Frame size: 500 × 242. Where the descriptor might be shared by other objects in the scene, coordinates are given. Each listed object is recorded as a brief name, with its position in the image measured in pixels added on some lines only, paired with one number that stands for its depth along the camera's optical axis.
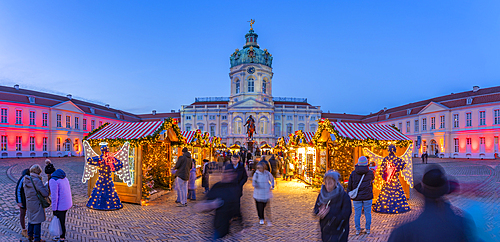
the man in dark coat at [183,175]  8.73
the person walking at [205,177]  10.61
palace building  33.63
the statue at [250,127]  30.39
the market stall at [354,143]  9.62
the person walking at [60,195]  5.09
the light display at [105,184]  7.79
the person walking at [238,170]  6.59
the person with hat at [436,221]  2.98
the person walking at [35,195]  4.98
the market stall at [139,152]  8.79
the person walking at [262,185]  6.38
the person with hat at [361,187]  5.82
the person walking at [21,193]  5.10
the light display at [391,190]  7.61
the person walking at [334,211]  3.62
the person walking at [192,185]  9.75
